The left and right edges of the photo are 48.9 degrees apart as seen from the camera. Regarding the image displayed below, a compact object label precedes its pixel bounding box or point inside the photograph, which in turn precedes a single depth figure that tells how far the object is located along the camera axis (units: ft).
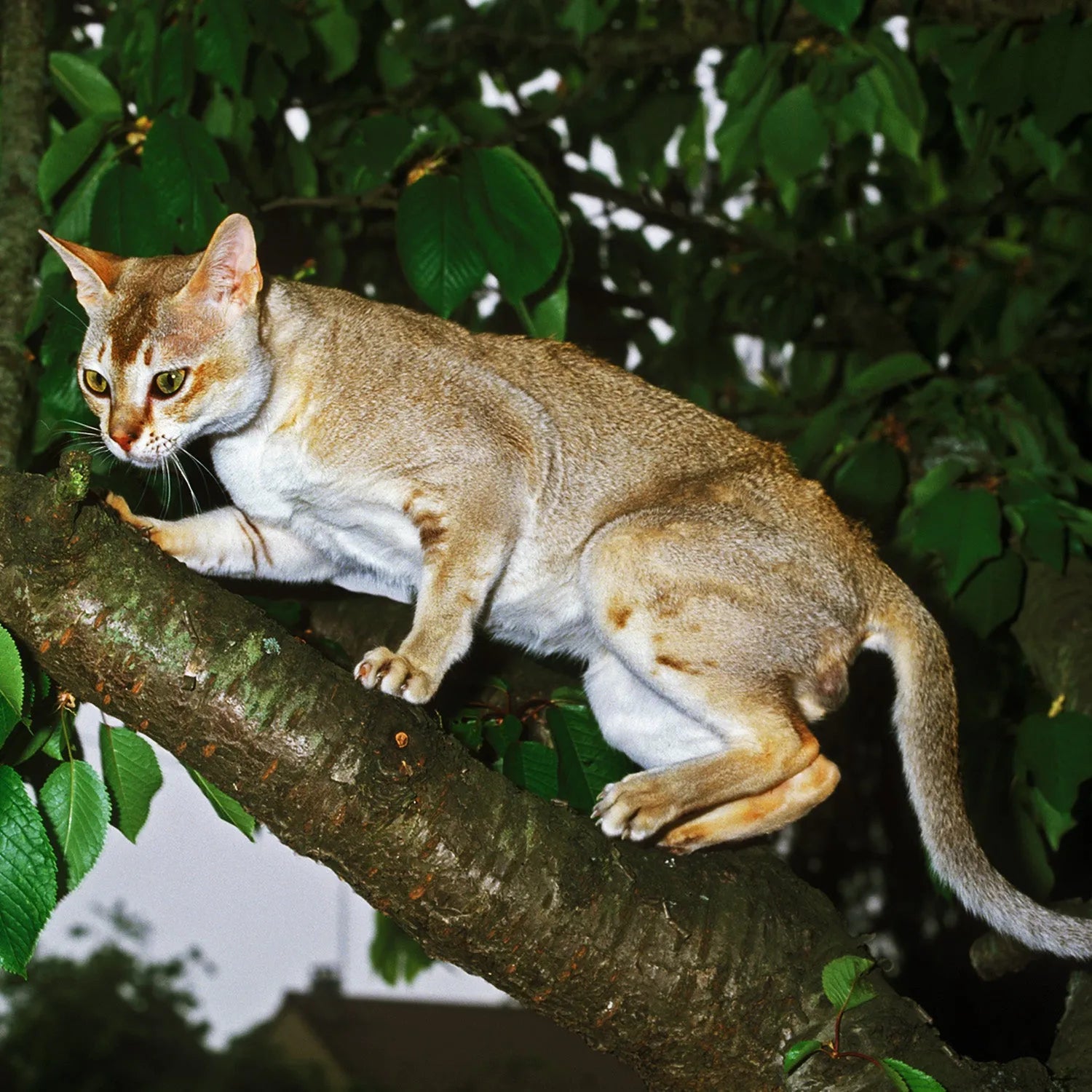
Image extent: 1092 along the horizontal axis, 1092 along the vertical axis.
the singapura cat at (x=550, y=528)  9.89
